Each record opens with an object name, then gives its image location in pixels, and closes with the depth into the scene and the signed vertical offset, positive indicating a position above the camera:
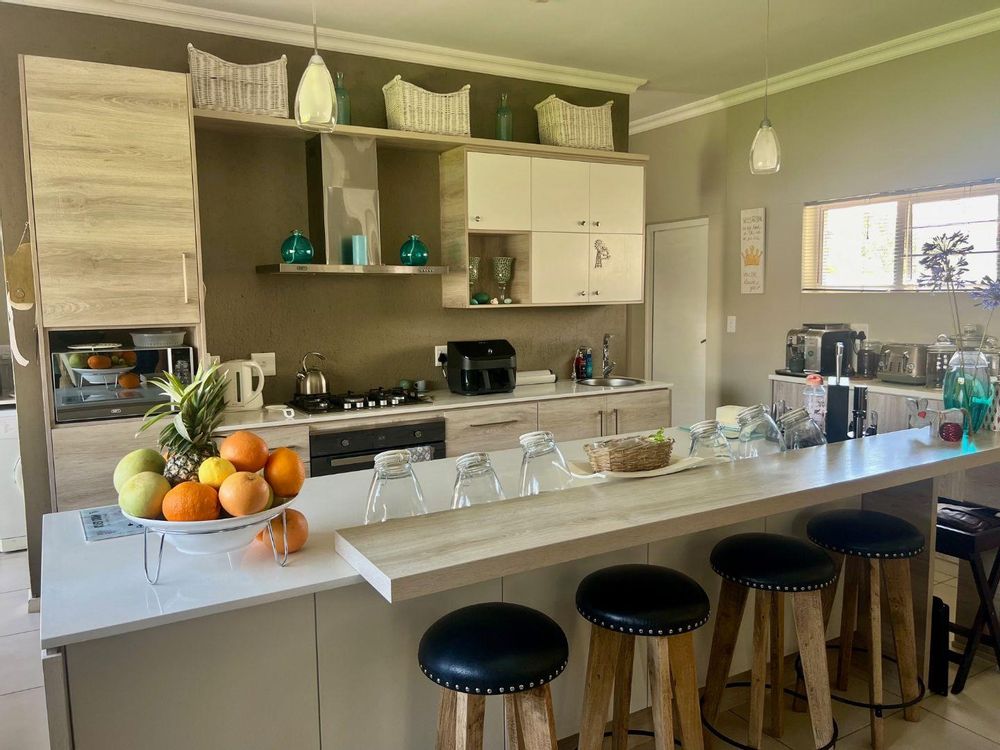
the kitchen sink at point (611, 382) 4.80 -0.49
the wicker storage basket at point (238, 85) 3.41 +1.05
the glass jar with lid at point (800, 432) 2.47 -0.42
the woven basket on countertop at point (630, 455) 2.07 -0.41
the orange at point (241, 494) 1.50 -0.36
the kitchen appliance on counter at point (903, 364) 4.02 -0.34
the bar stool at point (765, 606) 2.04 -0.86
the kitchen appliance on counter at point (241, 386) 3.63 -0.36
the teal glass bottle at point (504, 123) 4.36 +1.07
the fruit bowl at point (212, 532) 1.49 -0.44
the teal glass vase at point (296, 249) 3.73 +0.31
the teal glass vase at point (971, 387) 2.59 -0.30
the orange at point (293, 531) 1.63 -0.48
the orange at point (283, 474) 1.61 -0.35
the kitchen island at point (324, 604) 1.41 -0.60
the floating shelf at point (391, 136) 3.50 +0.89
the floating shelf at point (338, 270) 3.65 +0.20
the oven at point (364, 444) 3.55 -0.66
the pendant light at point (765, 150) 2.72 +0.55
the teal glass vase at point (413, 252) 4.05 +0.30
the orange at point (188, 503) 1.48 -0.38
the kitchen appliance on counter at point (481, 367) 4.18 -0.33
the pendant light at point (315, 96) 2.08 +0.60
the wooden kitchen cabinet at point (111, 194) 3.02 +0.50
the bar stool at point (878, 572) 2.28 -0.86
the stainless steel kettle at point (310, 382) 3.97 -0.38
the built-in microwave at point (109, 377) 3.16 -0.27
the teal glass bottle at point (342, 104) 3.80 +1.05
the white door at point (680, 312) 6.00 -0.06
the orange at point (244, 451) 1.59 -0.30
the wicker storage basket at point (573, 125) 4.45 +1.09
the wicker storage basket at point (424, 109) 3.96 +1.06
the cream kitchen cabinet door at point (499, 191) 4.17 +0.65
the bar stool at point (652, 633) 1.75 -0.77
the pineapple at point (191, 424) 1.58 -0.24
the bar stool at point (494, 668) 1.51 -0.73
